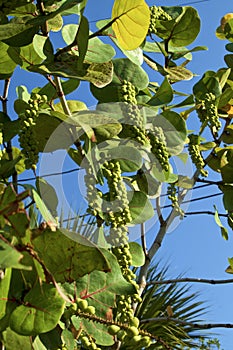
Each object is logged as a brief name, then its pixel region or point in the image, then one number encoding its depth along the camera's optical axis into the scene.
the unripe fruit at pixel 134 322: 1.77
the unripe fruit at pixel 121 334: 1.74
